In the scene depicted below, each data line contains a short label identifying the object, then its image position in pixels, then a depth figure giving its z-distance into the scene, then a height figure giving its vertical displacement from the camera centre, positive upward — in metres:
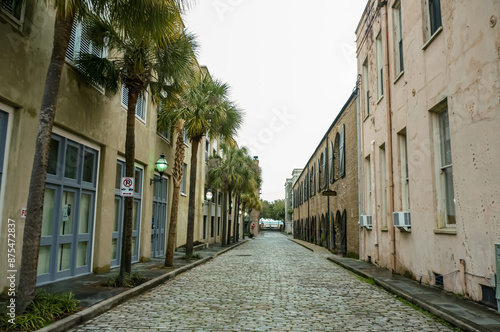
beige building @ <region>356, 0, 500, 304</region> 7.06 +1.94
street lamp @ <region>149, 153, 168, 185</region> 13.02 +1.80
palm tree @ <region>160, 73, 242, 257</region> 15.75 +4.19
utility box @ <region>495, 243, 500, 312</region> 6.35 -0.58
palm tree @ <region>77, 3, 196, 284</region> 9.70 +3.81
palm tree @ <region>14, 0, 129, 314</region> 5.68 +0.84
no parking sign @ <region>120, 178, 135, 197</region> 9.37 +0.77
